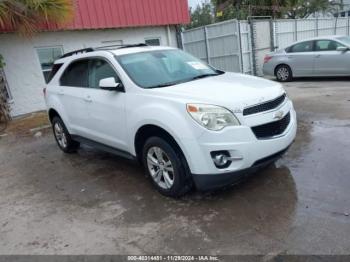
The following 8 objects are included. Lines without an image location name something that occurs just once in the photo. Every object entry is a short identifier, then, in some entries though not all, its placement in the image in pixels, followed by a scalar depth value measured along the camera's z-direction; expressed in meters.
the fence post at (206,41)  15.69
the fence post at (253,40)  14.47
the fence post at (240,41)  14.02
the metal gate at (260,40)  14.67
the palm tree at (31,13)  8.32
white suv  3.55
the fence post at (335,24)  19.41
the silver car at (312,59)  10.86
